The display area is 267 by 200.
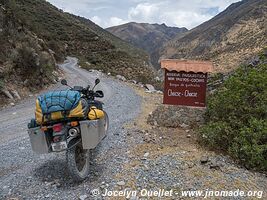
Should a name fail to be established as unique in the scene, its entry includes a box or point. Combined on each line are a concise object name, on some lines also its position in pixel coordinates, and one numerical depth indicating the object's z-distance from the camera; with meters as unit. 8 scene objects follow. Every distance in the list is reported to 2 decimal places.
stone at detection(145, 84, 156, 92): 11.86
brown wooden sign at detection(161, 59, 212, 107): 5.85
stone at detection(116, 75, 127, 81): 15.04
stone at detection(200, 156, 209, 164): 3.77
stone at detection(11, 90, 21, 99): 8.97
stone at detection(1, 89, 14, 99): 8.65
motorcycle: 3.33
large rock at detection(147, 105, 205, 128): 5.69
